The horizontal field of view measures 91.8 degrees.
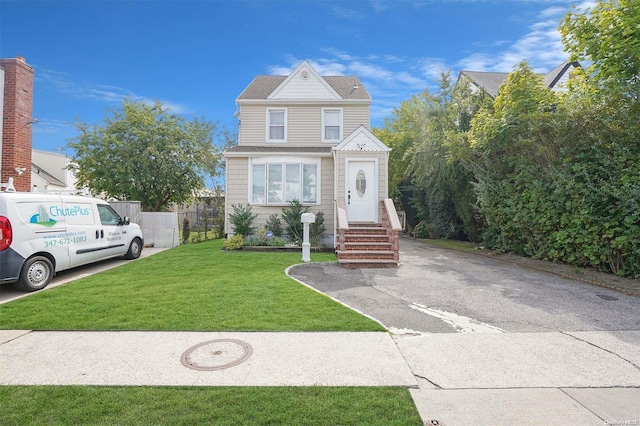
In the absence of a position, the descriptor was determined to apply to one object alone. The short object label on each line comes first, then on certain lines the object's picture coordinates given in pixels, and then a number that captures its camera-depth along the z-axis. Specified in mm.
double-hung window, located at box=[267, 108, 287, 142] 13781
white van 5742
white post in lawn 9102
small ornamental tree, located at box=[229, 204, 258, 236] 11898
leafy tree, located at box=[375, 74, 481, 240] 13000
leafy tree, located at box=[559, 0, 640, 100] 6883
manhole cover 3109
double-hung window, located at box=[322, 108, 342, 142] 13836
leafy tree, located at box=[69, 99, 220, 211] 13992
